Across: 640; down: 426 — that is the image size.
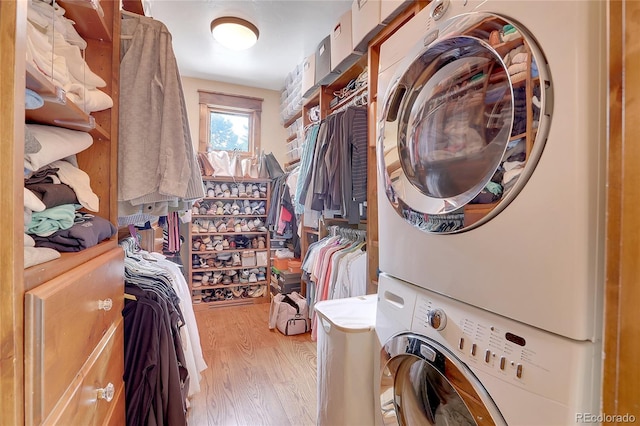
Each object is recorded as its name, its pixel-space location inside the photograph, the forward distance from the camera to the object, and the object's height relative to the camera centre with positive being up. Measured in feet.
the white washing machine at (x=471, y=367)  1.52 -1.00
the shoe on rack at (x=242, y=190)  11.48 +0.83
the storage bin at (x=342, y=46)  6.31 +3.78
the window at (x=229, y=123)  11.39 +3.63
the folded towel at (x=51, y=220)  2.22 -0.10
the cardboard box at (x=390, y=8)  4.60 +3.37
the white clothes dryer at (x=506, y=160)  1.49 +0.36
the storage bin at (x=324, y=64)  7.40 +3.93
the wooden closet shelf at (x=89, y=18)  2.91 +2.07
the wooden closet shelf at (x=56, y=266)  1.61 -0.39
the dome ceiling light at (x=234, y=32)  7.15 +4.61
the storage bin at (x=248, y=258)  11.26 -1.87
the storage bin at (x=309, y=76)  8.24 +4.03
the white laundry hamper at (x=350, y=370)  3.10 -1.75
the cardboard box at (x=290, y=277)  10.09 -2.34
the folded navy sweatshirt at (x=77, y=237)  2.28 -0.24
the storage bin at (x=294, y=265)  10.28 -1.97
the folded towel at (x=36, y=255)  1.74 -0.31
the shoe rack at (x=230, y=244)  10.80 -1.31
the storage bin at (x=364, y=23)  5.19 +3.62
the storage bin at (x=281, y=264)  10.71 -1.99
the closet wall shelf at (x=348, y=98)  6.74 +2.93
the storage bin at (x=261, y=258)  11.43 -1.89
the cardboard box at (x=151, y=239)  8.12 -0.89
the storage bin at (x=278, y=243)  12.14 -1.37
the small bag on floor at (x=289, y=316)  8.48 -3.16
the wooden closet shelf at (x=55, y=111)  1.84 +0.82
